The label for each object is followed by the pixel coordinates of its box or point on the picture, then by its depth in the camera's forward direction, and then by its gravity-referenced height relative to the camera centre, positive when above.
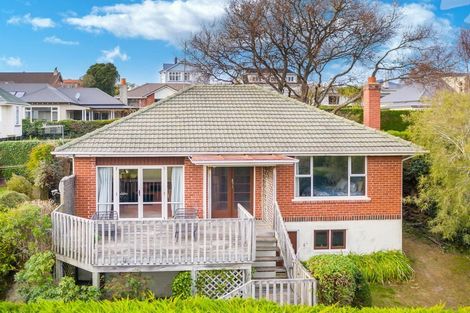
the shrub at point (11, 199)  20.00 -2.45
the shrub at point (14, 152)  29.81 -0.47
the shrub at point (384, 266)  16.36 -4.42
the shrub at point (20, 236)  13.98 -2.84
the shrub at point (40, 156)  25.06 -0.61
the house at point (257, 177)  16.56 -1.23
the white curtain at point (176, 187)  17.16 -1.58
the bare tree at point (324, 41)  37.50 +8.88
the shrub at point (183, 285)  13.36 -4.12
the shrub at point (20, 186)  23.70 -2.14
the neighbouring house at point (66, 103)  51.38 +4.96
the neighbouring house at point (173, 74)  85.06 +13.49
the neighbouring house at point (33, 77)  83.06 +12.55
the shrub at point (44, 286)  12.48 -3.95
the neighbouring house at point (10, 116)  37.12 +2.47
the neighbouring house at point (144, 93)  66.25 +7.78
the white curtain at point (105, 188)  16.86 -1.60
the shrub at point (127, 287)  12.90 -4.05
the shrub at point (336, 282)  12.86 -3.91
